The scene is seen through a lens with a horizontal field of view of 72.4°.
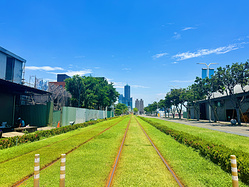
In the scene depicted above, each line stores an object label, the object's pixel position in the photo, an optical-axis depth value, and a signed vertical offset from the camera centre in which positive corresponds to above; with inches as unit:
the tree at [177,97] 2335.3 +157.0
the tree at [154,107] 5519.2 +31.2
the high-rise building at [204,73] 1491.1 +319.6
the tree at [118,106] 5630.9 +54.7
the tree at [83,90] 1760.6 +189.9
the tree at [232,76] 1174.3 +232.4
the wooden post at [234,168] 144.1 -50.2
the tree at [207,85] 1381.6 +202.6
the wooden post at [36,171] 147.5 -56.6
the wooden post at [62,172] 152.5 -58.9
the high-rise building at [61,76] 4177.7 +760.8
